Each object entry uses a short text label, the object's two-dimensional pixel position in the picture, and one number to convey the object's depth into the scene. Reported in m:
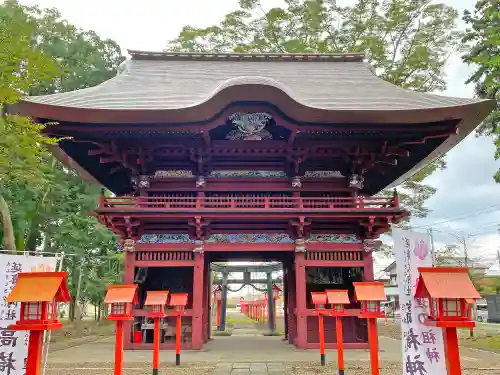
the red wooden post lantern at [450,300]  3.93
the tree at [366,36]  17.69
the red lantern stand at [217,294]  26.00
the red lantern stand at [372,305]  5.54
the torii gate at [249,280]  18.64
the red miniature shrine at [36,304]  4.18
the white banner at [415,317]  5.37
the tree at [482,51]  14.01
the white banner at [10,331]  5.22
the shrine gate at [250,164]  8.91
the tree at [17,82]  6.20
